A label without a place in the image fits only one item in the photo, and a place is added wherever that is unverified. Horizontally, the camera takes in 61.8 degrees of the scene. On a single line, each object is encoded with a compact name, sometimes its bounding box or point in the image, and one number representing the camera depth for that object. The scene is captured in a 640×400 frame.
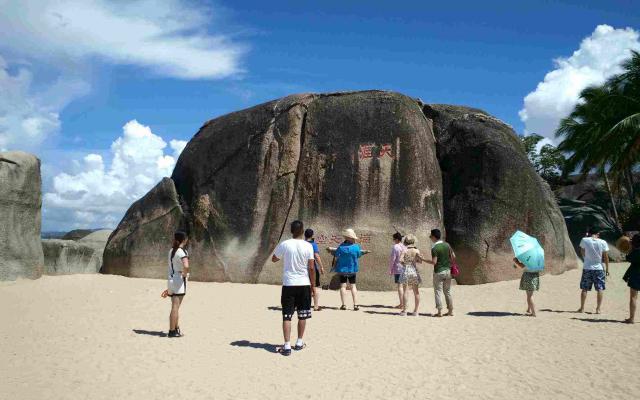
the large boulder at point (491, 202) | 12.73
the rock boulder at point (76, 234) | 27.97
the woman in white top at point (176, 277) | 7.35
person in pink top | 9.80
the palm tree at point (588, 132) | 22.72
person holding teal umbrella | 9.05
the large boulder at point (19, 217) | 12.44
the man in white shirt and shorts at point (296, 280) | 6.52
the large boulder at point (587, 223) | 18.91
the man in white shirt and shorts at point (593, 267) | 9.30
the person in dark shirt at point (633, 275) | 8.52
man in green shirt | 9.14
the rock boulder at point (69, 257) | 14.99
